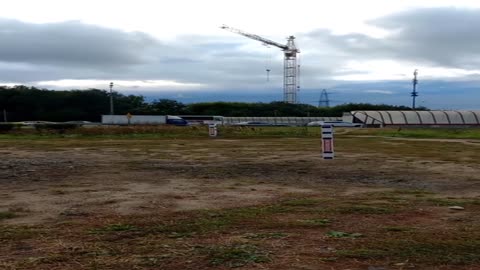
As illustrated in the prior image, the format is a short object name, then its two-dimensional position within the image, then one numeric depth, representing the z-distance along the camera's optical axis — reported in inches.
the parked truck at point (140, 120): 3068.4
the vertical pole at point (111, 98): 3646.9
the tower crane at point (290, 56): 4945.9
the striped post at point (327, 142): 727.1
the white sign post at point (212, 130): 1707.9
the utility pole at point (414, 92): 4596.5
